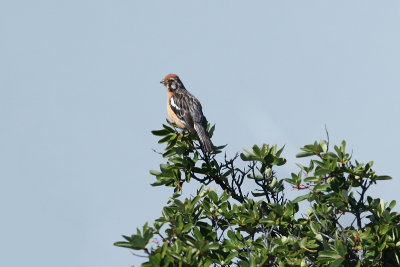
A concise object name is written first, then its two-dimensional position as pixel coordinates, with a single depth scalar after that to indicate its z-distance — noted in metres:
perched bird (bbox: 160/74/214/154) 22.22
